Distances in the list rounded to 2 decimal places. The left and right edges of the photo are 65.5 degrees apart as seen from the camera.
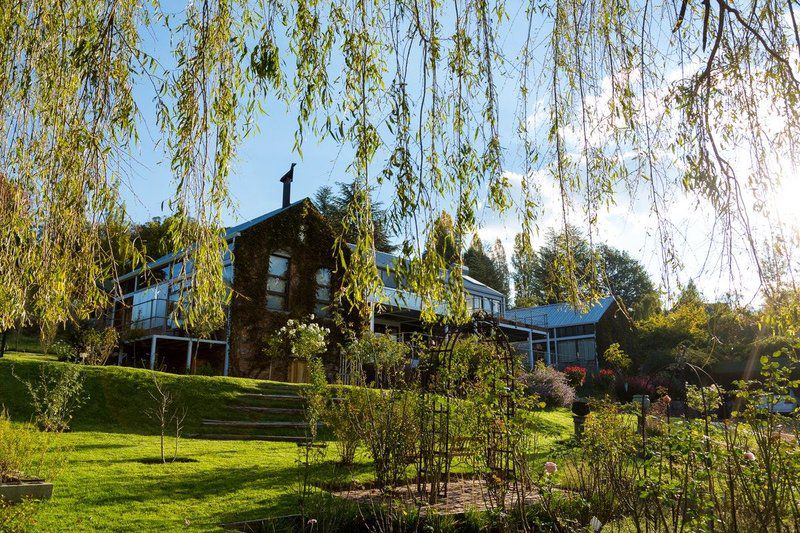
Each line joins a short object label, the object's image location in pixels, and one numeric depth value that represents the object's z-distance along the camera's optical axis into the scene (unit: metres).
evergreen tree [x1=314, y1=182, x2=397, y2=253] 37.56
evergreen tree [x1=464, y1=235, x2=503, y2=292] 39.62
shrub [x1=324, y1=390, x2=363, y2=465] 7.57
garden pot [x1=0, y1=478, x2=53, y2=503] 5.19
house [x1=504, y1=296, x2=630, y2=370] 33.41
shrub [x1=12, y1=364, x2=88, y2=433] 6.91
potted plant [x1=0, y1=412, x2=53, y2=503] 5.27
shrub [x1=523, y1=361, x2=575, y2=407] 18.86
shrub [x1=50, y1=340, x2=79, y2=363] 16.38
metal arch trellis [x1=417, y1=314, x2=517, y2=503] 5.90
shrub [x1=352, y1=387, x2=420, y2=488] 5.95
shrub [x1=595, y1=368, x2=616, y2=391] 24.02
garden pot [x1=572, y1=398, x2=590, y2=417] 12.16
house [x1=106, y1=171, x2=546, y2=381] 19.47
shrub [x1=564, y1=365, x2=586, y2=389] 23.66
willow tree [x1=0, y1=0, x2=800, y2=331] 3.26
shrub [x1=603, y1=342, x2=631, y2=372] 23.00
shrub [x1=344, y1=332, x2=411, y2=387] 7.70
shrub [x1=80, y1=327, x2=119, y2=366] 16.09
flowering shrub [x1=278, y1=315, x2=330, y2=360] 15.72
